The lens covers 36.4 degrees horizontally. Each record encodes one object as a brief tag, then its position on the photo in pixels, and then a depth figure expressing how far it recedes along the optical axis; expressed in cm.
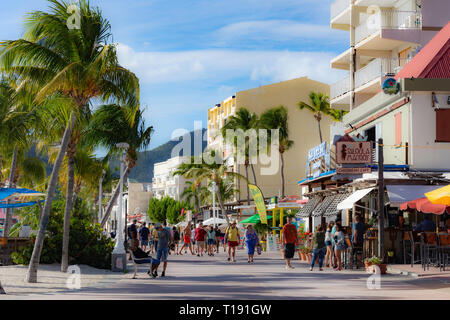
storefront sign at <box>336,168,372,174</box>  2539
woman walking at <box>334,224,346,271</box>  2284
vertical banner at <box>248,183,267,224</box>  3969
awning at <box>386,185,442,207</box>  2384
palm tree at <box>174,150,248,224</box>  6209
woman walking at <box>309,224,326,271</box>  2292
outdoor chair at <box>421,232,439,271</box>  2184
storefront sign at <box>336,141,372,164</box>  2541
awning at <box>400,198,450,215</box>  2094
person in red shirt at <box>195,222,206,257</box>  3556
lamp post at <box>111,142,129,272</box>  2311
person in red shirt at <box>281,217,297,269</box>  2384
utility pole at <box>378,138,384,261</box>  2206
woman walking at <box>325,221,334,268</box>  2414
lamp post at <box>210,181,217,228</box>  5722
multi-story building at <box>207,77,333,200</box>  7481
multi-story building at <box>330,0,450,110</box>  3422
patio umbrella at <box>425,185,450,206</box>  1781
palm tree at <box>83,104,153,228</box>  2806
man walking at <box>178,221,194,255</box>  3859
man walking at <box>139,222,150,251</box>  3534
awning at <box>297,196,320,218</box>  3472
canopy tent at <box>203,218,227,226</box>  5372
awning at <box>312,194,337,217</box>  3143
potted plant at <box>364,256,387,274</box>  2066
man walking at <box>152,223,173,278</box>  2148
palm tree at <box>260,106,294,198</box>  6781
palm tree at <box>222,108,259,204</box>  6850
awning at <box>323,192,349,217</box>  2959
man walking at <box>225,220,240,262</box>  2948
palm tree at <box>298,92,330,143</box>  6812
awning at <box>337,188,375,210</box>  2467
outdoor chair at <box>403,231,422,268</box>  2433
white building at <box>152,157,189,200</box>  12106
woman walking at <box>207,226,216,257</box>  3628
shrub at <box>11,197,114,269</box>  2395
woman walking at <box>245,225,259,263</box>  2867
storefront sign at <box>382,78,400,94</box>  2736
